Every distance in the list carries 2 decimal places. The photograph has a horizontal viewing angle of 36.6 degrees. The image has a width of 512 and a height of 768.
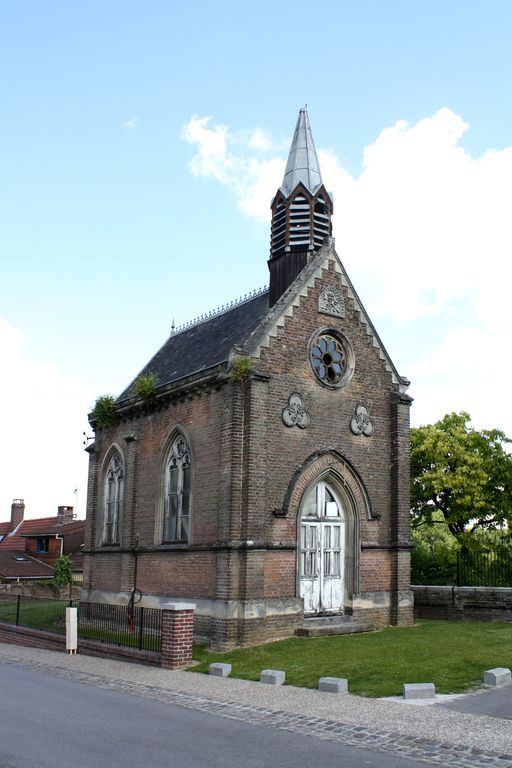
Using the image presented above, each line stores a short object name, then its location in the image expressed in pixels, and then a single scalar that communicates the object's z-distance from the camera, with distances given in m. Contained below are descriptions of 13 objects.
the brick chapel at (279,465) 18.86
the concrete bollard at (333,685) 12.92
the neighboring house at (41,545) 45.51
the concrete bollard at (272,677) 13.92
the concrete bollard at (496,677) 13.01
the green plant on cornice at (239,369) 19.06
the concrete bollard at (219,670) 15.15
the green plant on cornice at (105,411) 25.09
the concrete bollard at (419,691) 12.13
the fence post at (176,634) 16.12
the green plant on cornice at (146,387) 22.59
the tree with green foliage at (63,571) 40.44
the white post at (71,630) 19.06
